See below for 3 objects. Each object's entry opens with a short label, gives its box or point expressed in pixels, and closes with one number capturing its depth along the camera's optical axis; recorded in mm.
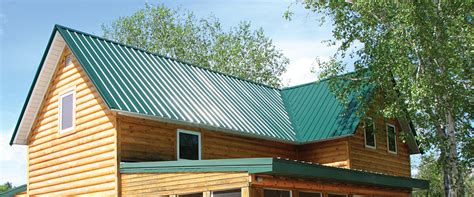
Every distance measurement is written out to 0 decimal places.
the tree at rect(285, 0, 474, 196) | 21156
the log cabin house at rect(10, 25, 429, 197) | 15148
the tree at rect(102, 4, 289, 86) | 45544
